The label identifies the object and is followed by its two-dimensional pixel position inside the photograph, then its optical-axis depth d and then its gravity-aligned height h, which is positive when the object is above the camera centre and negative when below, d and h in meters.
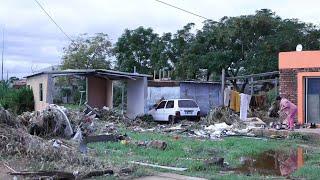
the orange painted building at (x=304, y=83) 23.97 +0.66
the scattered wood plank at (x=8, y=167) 10.39 -1.44
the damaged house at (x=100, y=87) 31.23 +0.58
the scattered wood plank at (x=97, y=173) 10.07 -1.51
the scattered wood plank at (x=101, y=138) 17.20 -1.41
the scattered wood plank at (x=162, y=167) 11.62 -1.59
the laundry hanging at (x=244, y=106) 27.89 -0.49
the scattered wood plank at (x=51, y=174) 9.61 -1.44
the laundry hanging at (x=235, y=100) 31.36 -0.22
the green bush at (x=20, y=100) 35.22 -0.29
